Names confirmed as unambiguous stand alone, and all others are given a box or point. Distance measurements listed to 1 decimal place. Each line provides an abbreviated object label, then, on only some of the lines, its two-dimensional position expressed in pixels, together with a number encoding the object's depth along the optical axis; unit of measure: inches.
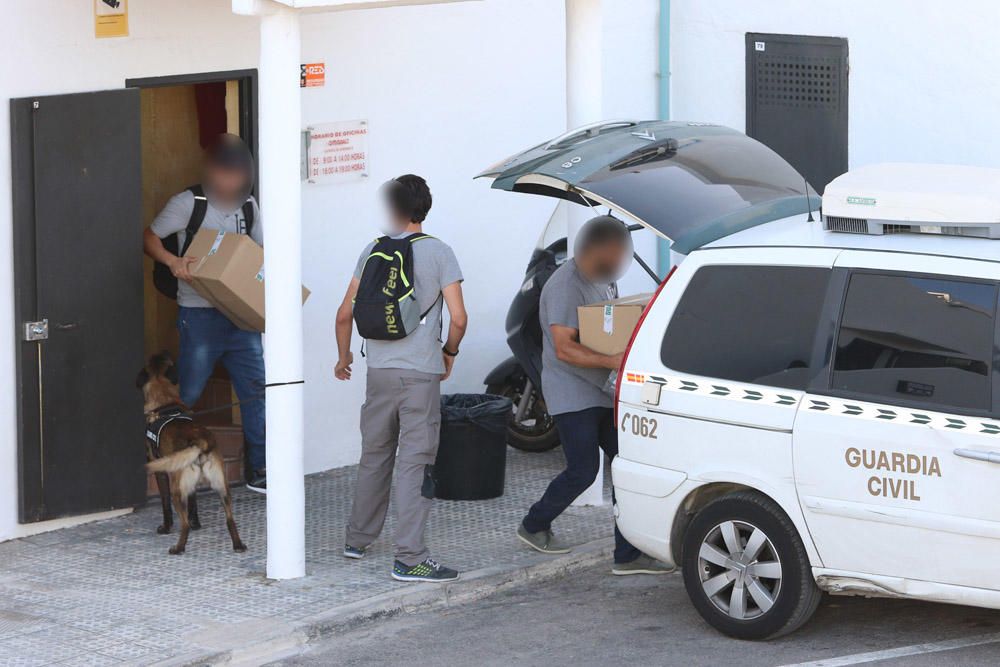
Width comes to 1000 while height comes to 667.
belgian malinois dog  586.2
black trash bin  670.5
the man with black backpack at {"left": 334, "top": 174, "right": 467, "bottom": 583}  547.5
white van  436.1
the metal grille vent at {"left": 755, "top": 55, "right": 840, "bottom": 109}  948.6
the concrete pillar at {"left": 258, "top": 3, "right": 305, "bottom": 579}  541.6
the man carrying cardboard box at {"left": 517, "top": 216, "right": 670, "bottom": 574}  569.0
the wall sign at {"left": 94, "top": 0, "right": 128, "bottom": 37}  630.5
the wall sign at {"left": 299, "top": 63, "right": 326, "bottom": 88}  726.5
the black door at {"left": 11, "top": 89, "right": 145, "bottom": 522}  605.0
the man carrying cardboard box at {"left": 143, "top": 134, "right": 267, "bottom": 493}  670.5
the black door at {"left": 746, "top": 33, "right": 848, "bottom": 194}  946.7
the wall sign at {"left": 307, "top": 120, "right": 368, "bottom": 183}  729.6
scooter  710.5
